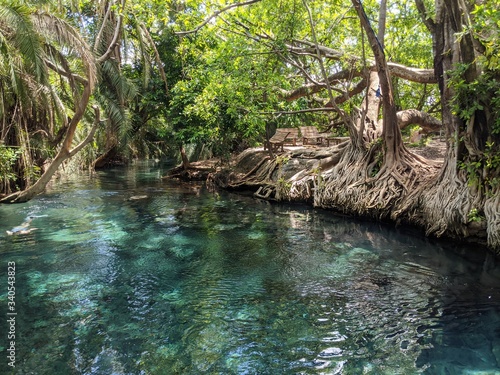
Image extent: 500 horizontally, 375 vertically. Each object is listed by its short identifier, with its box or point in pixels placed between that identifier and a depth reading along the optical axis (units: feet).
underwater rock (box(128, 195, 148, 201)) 44.19
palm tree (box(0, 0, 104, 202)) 27.61
